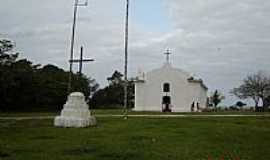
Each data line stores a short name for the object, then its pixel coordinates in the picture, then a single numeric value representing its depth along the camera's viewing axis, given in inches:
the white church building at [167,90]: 1644.7
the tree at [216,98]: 2296.0
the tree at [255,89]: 1886.1
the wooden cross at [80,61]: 597.9
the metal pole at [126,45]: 734.1
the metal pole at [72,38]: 609.3
